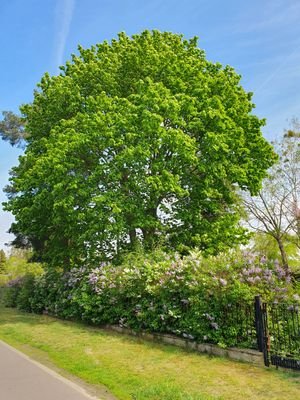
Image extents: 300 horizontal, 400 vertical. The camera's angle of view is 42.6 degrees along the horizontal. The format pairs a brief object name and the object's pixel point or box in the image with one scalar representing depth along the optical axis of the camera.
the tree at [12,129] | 32.75
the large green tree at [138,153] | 15.94
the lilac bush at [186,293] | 8.86
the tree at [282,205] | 23.50
